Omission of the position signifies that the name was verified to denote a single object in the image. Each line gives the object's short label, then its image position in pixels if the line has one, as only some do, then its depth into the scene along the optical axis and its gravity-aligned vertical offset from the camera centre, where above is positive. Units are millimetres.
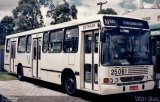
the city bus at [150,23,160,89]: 11300 +313
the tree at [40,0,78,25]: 47125 +6881
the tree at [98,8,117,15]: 52931 +8090
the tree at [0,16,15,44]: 74312 +7420
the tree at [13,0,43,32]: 51219 +7156
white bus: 9500 -8
